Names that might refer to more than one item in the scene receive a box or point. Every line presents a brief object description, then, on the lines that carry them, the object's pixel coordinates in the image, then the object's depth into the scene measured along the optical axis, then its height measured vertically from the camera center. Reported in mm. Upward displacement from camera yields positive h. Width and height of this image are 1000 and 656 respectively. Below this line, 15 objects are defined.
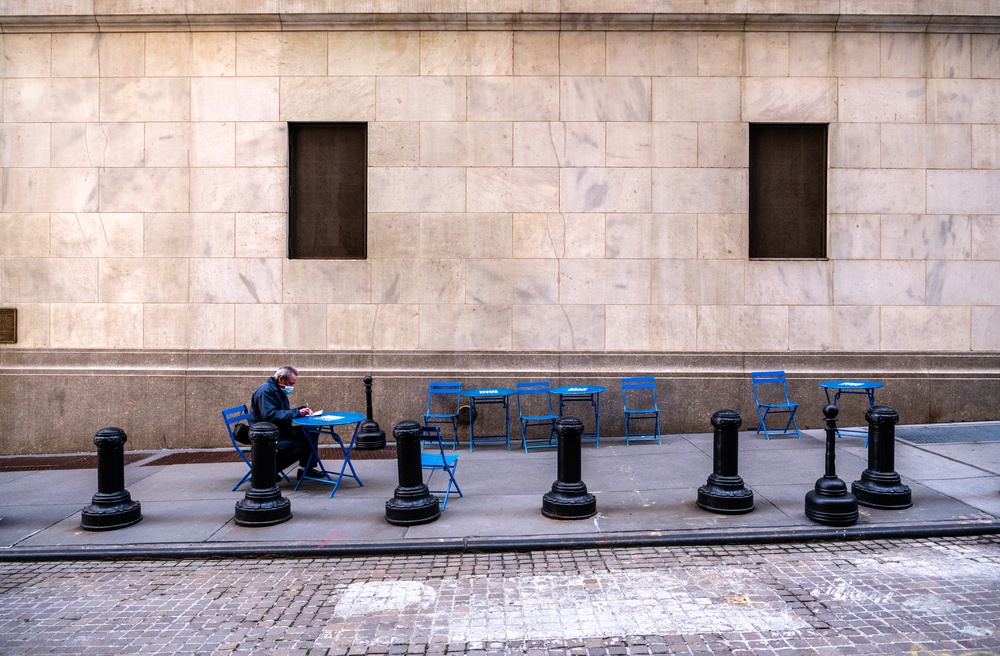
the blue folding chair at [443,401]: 10391 -1304
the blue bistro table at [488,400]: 9930 -1268
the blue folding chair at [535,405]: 10312 -1374
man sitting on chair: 7852 -1124
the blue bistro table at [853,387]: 9594 -968
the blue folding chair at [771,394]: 10430 -1188
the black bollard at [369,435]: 10070 -1744
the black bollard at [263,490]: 6641 -1730
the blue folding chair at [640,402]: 10281 -1314
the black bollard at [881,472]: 6793 -1581
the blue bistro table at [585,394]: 9883 -1119
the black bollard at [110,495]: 6598 -1768
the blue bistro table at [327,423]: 7543 -1178
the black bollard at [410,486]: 6598 -1668
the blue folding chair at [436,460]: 6920 -1480
